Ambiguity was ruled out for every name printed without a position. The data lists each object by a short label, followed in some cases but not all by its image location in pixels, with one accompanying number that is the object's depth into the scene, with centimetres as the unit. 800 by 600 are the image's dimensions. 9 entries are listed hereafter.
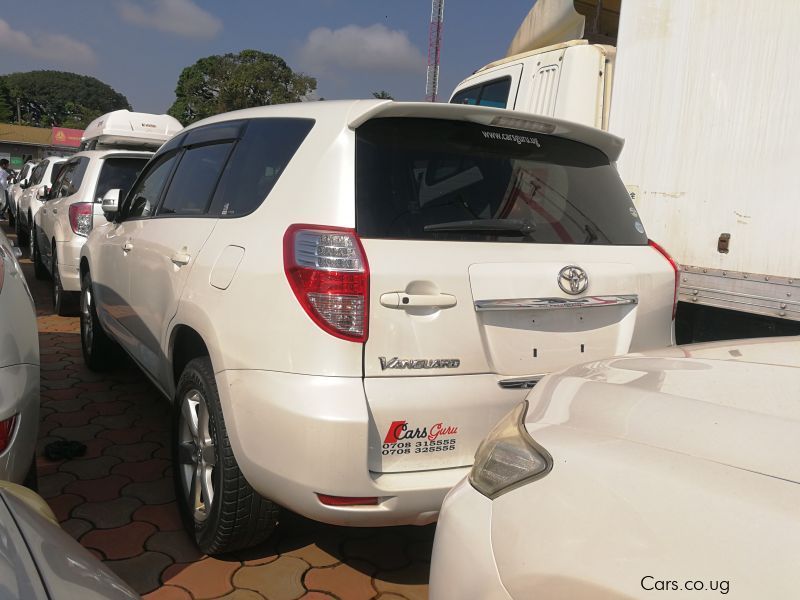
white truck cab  486
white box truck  328
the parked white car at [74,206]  604
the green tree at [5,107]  8894
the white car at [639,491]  101
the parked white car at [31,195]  977
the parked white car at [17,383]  204
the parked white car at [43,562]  110
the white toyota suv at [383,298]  201
